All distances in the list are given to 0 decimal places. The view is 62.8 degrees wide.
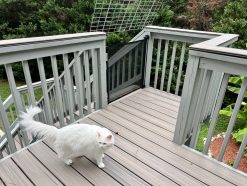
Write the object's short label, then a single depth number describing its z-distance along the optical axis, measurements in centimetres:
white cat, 156
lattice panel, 303
